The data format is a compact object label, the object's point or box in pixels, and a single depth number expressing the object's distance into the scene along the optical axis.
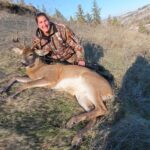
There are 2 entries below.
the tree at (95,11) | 70.68
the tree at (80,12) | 62.22
